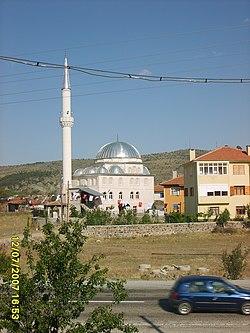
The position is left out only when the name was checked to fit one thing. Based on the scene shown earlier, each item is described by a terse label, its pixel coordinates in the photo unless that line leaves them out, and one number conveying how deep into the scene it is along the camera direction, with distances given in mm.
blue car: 13797
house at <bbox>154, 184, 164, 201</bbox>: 89062
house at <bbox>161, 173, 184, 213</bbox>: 63969
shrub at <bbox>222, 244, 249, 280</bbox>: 21047
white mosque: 64062
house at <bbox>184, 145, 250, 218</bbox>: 49375
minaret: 63062
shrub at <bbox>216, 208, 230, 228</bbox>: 46188
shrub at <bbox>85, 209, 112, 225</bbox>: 46688
